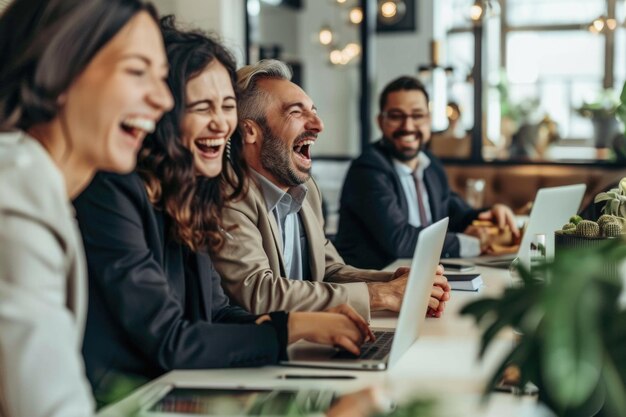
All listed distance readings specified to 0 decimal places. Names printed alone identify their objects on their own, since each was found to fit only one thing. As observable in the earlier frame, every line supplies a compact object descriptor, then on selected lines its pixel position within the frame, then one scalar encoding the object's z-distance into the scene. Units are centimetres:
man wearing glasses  354
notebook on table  268
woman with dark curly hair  170
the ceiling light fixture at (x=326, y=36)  724
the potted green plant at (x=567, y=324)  96
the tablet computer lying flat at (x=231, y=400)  143
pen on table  170
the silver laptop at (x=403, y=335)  171
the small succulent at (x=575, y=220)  252
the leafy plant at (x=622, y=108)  292
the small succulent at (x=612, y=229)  239
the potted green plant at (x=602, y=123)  728
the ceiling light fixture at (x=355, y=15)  672
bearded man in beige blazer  223
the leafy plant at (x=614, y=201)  263
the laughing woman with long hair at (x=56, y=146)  108
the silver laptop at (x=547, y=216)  294
